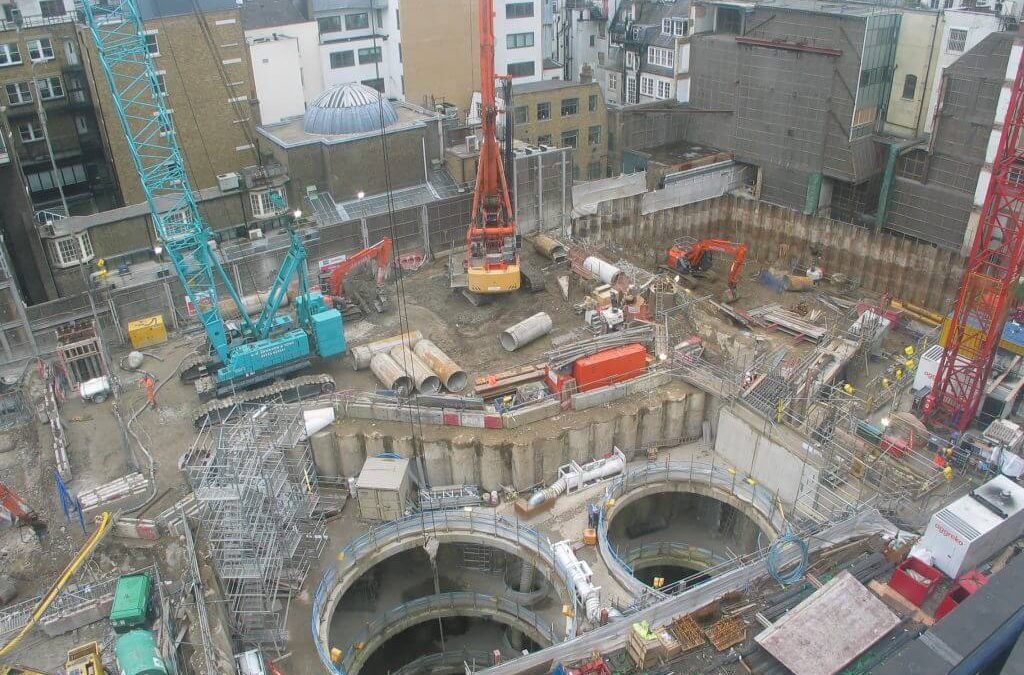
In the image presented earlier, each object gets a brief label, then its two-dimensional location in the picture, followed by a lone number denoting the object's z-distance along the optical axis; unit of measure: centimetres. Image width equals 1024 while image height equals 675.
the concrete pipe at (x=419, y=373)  3325
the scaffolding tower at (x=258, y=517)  2594
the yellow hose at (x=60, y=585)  2308
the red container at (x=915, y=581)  2340
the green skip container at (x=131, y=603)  2338
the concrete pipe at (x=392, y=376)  3319
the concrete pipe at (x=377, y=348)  3512
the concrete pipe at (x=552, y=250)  4334
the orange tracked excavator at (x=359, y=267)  3900
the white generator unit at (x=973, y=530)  2356
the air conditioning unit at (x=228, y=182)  4181
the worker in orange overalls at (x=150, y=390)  3372
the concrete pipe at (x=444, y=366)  3353
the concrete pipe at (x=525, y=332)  3628
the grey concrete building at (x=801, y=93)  4547
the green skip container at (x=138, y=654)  2159
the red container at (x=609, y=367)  3350
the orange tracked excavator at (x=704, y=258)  4325
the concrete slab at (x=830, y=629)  2112
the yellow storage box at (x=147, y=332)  3688
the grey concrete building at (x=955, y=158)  4053
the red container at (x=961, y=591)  2286
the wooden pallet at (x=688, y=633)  2316
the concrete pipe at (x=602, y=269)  3988
